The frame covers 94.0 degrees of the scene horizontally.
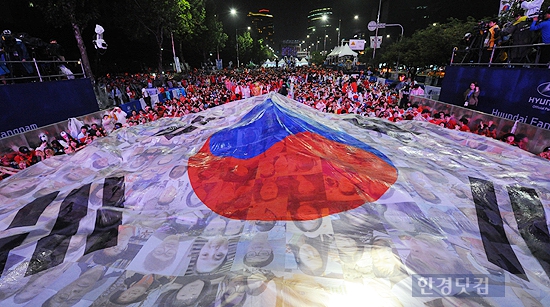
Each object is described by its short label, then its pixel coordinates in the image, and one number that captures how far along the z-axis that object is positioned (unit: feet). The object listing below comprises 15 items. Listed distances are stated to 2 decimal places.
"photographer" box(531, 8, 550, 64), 28.19
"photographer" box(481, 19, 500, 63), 35.55
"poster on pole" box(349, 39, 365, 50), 176.24
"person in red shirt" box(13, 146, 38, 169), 24.97
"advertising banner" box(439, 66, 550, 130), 27.91
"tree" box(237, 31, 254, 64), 230.27
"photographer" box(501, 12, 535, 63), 30.91
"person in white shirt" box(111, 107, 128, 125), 39.32
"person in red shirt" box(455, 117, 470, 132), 32.01
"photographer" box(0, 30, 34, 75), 30.63
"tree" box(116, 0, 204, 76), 76.79
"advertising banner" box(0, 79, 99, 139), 29.89
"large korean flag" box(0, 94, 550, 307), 9.08
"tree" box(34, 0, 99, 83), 51.55
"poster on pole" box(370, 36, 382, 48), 112.16
